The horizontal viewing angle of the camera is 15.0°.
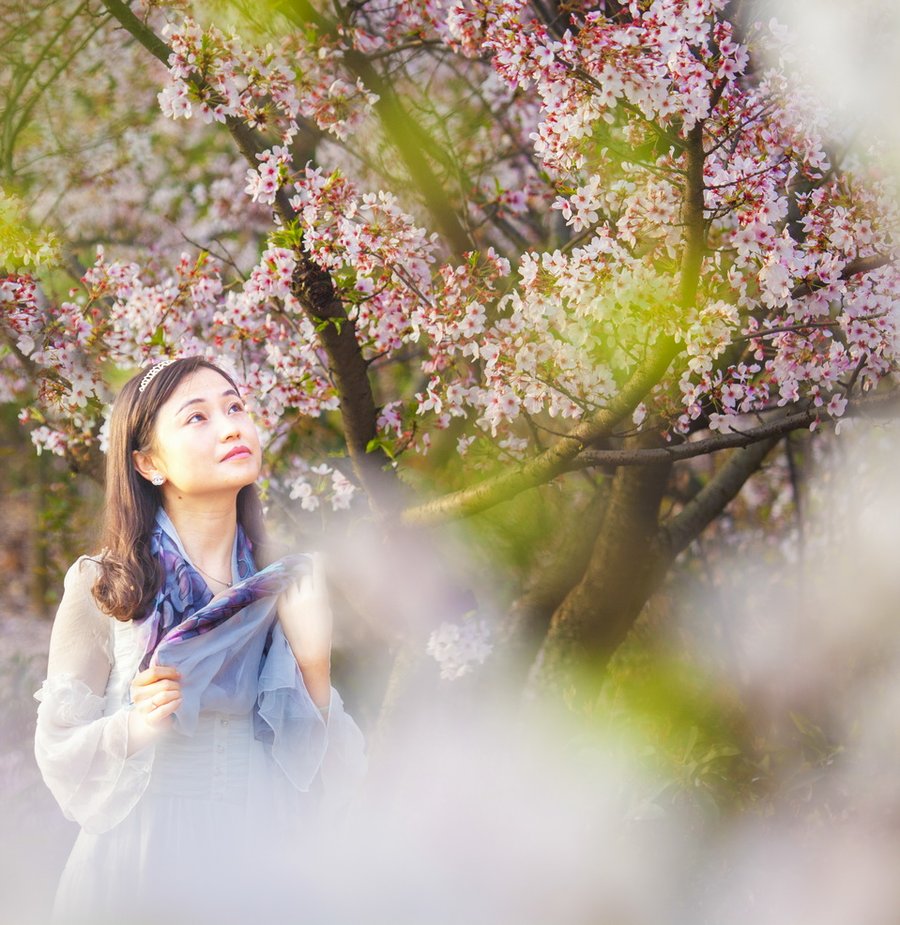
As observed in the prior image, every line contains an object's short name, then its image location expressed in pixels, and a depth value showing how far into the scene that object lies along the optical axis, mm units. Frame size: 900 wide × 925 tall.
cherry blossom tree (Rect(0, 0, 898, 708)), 5450
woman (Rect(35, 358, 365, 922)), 5118
